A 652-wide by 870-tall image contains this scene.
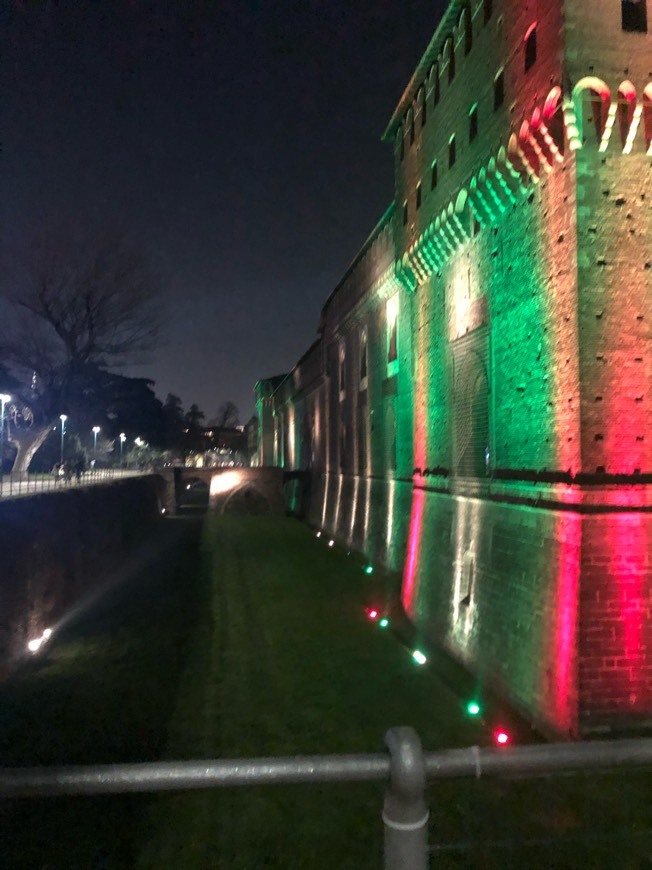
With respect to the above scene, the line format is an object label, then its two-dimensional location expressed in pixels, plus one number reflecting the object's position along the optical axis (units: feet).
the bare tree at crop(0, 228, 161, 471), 111.65
